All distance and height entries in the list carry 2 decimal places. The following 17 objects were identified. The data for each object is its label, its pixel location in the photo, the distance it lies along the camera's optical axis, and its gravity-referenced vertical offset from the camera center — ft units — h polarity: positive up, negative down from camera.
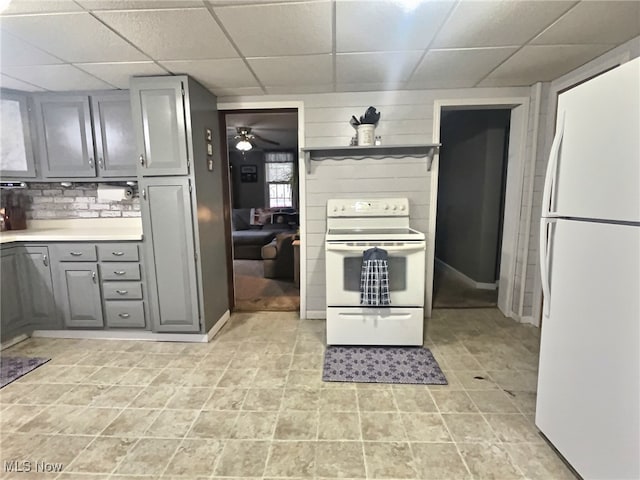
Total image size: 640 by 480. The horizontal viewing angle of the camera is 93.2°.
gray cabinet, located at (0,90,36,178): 8.80 +1.92
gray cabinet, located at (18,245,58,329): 8.67 -2.44
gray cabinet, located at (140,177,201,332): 8.32 -1.48
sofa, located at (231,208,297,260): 18.23 -1.86
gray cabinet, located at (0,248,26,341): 8.27 -2.58
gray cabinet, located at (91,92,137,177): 8.83 +1.96
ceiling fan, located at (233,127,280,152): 16.48 +3.62
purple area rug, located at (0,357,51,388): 7.08 -4.04
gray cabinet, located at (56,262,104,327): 8.76 -2.69
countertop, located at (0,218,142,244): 8.52 -0.89
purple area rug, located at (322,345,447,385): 6.88 -4.04
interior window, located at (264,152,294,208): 24.47 +1.87
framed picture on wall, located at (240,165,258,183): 24.70 +2.21
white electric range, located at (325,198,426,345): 7.85 -2.47
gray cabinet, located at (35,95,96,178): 8.93 +1.99
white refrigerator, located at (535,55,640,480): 3.59 -1.10
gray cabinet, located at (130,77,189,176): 7.92 +2.03
